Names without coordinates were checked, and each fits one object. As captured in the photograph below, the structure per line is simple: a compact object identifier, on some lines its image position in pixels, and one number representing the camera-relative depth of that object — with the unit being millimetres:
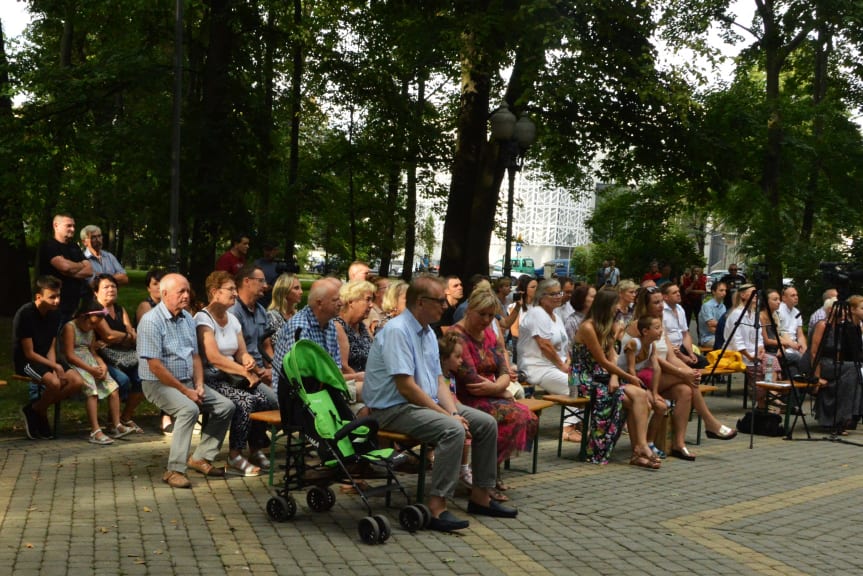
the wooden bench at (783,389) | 12414
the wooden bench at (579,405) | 9969
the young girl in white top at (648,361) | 10383
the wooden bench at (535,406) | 9217
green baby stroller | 6984
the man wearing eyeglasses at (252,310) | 9758
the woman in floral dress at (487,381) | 8320
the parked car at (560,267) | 65188
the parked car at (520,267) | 81750
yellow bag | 14273
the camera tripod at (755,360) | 11726
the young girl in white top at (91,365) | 10062
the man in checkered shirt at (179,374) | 8469
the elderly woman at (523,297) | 14211
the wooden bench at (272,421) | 7988
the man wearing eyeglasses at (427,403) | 7199
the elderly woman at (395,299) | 10566
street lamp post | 17562
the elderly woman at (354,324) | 8992
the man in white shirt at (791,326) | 15461
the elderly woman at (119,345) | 10391
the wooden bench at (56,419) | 10141
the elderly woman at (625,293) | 12273
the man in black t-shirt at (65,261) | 11906
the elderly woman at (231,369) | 8906
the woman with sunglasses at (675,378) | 10422
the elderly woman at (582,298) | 11734
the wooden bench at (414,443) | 7398
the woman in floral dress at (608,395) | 9992
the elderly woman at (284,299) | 10125
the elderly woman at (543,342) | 11133
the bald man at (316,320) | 8281
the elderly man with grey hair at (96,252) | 12438
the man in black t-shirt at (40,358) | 9875
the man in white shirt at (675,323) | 13680
